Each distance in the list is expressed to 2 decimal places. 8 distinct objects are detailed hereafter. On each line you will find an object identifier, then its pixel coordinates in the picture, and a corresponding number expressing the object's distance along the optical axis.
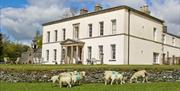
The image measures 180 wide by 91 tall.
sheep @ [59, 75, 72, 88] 18.70
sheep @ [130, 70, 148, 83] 21.55
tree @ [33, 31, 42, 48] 83.22
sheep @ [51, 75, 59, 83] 20.81
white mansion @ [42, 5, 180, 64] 39.31
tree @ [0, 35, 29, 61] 76.28
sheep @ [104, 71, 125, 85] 20.16
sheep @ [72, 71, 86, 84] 19.45
